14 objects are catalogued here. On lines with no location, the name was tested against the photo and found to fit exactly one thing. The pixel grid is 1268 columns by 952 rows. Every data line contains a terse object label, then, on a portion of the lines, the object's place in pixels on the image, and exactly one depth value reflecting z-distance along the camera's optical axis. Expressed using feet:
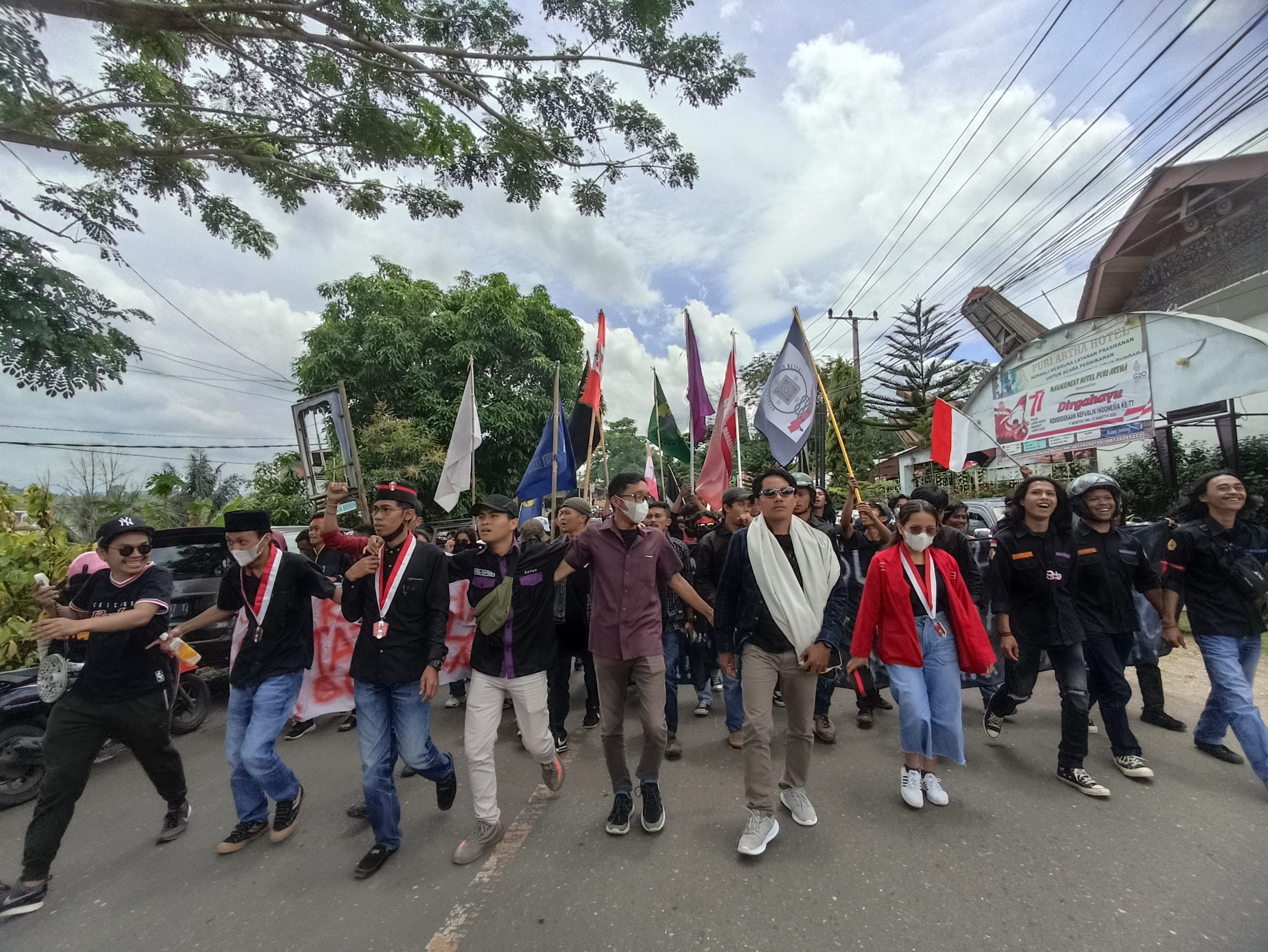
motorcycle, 12.84
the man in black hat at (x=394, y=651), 9.94
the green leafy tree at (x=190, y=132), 15.92
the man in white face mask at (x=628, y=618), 10.57
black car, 18.72
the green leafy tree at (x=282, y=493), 53.72
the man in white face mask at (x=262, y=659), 10.50
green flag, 34.01
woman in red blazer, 11.00
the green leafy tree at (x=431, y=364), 51.72
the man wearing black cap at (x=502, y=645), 10.21
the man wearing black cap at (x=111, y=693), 9.39
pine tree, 94.27
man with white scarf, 9.75
